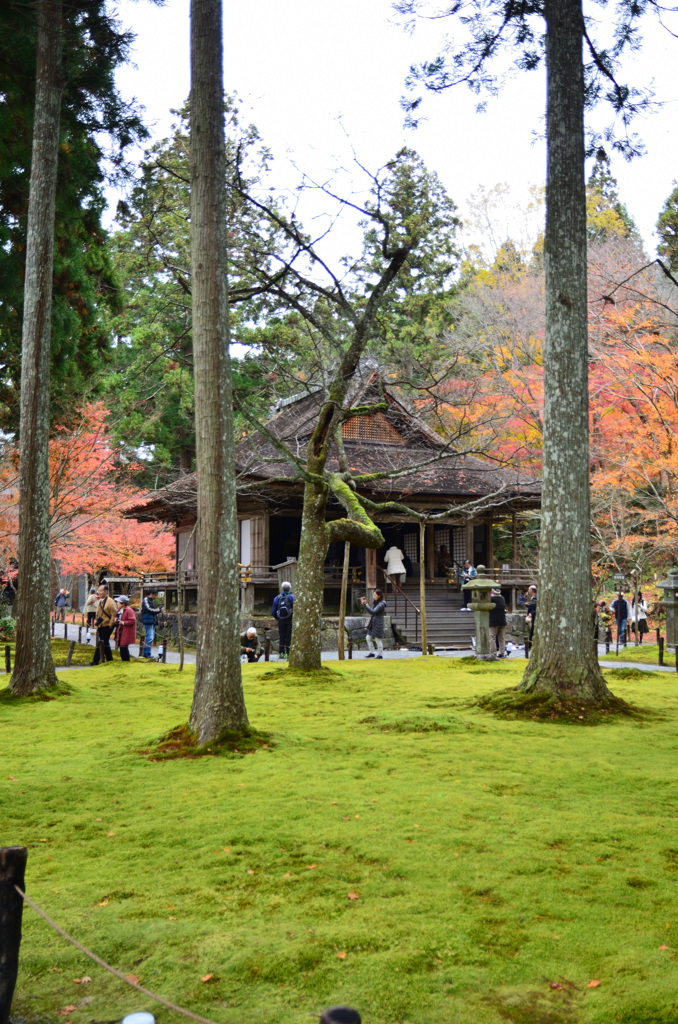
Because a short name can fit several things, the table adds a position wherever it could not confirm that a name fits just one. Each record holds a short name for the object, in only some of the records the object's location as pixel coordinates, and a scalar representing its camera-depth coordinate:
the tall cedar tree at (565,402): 8.85
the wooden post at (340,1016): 1.86
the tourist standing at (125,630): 16.17
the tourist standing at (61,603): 31.19
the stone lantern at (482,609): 15.10
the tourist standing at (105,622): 14.70
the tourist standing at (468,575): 22.09
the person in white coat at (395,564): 22.42
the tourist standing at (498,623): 16.23
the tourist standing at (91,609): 20.61
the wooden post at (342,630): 15.64
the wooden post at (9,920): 2.60
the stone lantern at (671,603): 15.66
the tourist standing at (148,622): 18.41
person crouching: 15.66
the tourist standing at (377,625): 17.31
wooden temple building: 21.77
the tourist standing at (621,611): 19.59
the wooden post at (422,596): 15.93
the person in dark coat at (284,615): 16.72
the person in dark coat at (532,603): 17.66
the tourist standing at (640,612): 21.41
